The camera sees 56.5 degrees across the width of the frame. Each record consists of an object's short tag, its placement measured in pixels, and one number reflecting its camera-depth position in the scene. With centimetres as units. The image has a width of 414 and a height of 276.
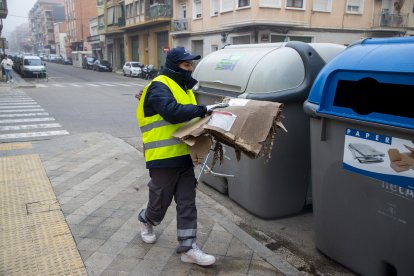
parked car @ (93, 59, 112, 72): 4241
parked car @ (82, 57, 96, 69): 4672
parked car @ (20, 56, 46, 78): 2816
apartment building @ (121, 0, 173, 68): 3250
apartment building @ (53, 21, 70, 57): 9031
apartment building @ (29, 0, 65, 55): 10375
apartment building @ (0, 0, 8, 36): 2681
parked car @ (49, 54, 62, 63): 6931
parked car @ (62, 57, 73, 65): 6231
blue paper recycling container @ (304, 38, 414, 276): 248
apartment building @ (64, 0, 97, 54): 6794
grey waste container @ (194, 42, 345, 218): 374
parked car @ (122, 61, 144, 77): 3381
